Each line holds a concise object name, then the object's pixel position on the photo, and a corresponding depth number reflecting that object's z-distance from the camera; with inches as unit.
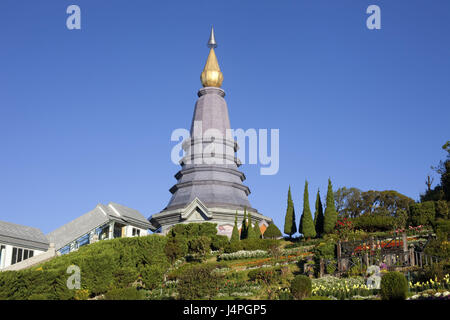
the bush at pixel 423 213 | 1720.0
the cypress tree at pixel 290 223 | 2016.5
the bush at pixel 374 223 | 1787.6
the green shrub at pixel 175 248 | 1578.9
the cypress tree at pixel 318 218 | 1942.7
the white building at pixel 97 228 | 1622.8
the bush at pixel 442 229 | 1223.5
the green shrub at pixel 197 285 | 1002.7
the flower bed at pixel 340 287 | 940.0
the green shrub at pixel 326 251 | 1226.0
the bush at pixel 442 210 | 1657.2
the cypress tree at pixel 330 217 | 1866.4
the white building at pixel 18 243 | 1429.6
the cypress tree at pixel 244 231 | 1977.1
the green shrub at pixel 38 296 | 1040.8
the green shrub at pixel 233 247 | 1663.9
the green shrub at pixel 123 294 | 899.4
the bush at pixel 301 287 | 911.0
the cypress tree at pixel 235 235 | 1837.6
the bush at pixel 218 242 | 1758.1
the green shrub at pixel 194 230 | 1823.3
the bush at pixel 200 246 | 1632.6
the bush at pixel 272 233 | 1966.0
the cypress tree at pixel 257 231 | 1923.5
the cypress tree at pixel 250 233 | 1891.0
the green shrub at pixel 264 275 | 1144.2
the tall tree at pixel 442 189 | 1994.3
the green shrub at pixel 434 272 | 966.0
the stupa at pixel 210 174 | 2240.4
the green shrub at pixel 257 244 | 1670.8
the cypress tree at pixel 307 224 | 1894.7
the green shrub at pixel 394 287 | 809.5
